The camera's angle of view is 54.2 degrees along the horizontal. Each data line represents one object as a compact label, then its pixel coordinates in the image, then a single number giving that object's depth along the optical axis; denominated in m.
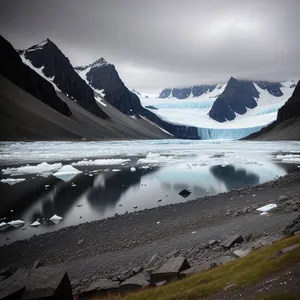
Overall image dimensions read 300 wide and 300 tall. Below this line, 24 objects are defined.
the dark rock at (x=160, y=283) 9.91
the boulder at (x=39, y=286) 8.83
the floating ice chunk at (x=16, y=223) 20.23
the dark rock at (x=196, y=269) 10.30
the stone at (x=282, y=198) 22.43
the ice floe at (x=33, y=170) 45.66
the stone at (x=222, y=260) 10.68
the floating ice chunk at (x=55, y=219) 21.29
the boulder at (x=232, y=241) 13.56
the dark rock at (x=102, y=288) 10.56
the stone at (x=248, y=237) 14.22
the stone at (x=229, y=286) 7.37
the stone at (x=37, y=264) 14.23
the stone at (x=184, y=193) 29.05
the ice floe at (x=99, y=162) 58.66
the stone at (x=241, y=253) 11.01
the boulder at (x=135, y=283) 10.27
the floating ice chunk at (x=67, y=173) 40.65
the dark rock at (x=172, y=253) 13.69
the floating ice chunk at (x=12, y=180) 36.38
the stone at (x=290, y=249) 8.37
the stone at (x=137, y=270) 12.17
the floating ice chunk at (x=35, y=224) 20.30
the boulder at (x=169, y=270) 10.42
